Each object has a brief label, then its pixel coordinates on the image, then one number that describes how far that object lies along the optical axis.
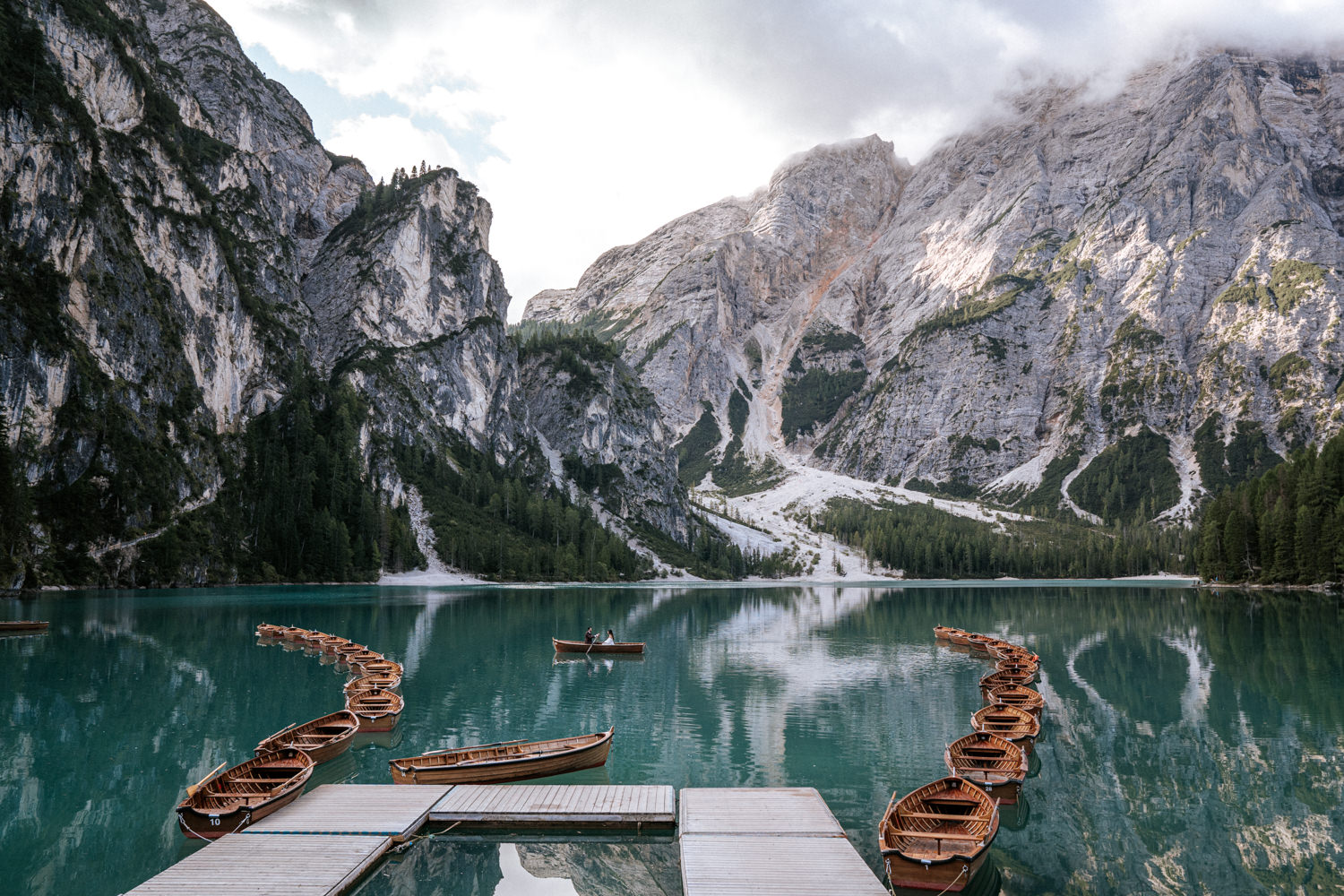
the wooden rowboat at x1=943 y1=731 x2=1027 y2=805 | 26.23
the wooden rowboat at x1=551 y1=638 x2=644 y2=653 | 63.50
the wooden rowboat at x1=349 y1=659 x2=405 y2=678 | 47.78
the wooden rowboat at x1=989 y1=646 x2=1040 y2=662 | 57.09
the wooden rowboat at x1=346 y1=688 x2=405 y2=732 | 35.75
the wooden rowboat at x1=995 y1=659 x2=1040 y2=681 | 50.37
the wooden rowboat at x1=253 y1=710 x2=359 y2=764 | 29.15
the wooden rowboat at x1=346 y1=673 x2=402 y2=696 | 41.38
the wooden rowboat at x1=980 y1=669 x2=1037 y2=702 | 44.25
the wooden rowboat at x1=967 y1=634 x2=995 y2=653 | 66.94
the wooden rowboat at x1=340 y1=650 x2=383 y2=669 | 52.70
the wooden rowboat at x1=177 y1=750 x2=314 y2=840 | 21.39
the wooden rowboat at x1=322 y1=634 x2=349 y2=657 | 58.78
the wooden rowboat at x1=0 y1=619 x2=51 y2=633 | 64.12
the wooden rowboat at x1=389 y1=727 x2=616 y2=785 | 26.67
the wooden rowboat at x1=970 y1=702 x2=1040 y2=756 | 33.06
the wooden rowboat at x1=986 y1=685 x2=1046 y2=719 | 38.06
